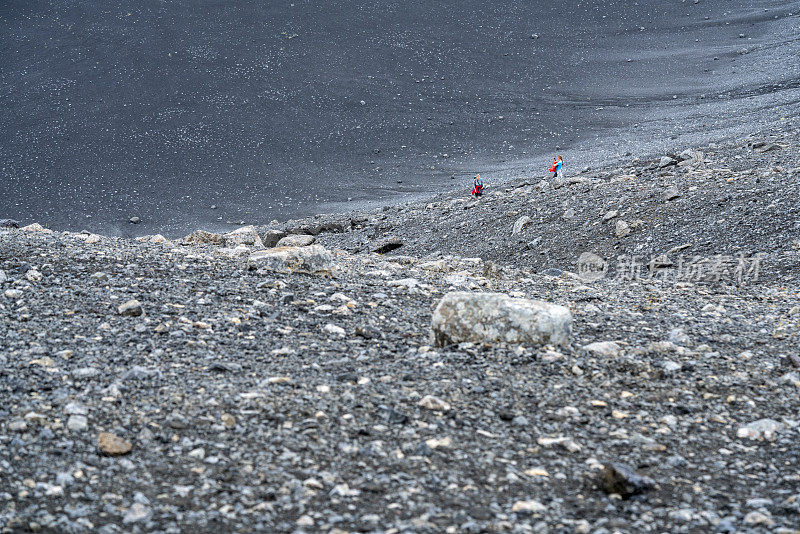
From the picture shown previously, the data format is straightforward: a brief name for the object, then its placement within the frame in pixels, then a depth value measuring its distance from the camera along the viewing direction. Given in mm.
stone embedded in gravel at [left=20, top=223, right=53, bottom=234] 23719
